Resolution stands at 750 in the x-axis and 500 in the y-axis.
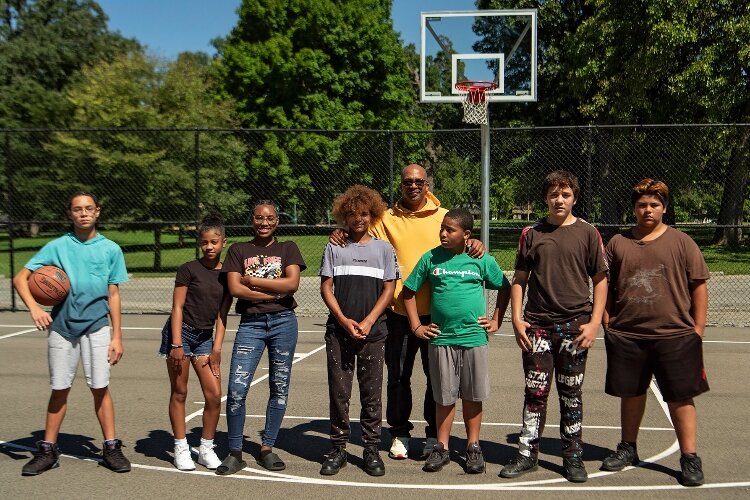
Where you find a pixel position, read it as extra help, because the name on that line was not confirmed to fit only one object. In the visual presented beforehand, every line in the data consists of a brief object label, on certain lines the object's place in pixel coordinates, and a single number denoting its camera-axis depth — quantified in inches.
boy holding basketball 198.2
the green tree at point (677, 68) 813.9
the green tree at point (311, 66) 1306.6
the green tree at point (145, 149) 757.9
